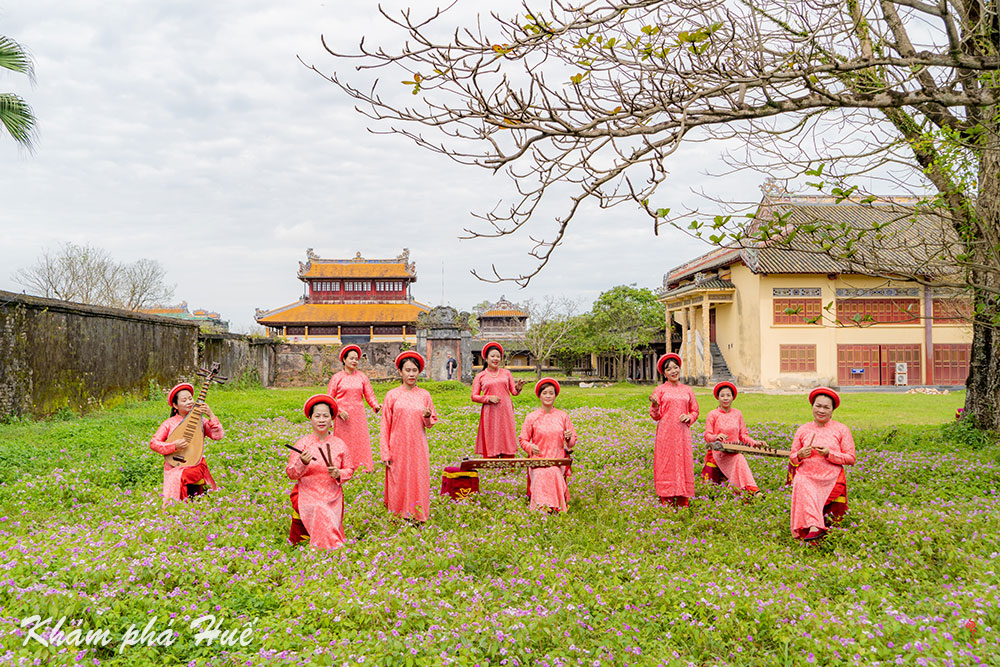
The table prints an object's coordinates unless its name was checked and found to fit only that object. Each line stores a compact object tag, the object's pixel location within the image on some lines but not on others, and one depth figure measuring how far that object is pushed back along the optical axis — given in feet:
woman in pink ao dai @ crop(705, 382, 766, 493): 26.11
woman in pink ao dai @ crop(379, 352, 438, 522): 21.63
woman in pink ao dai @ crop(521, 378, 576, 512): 22.79
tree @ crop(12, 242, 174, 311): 112.16
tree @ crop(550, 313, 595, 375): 110.32
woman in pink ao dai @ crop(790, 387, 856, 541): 19.80
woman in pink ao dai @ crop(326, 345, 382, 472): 27.91
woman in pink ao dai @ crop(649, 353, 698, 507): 24.72
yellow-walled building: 88.12
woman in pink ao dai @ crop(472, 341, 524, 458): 31.12
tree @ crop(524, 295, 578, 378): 111.45
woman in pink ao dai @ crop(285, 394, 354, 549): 18.10
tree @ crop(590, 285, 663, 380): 109.09
